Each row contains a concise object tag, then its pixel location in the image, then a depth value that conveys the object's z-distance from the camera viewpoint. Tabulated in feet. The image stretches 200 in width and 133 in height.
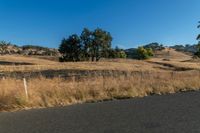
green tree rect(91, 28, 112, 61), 105.17
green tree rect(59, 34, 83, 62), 107.02
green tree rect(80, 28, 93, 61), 106.47
